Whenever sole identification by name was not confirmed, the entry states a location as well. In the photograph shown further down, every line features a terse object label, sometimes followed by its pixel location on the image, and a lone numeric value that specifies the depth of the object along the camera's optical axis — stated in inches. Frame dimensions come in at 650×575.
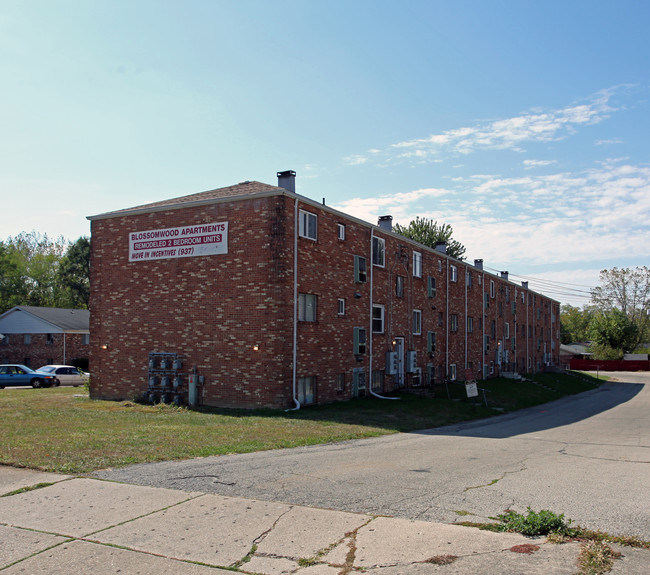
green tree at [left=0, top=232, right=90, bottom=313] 2576.3
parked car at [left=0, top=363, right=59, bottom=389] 1341.0
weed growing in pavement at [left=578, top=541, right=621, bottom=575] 205.9
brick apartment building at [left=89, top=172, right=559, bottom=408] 813.9
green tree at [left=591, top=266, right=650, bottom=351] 3612.2
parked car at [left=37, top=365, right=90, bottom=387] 1393.6
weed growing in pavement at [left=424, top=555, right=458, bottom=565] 215.5
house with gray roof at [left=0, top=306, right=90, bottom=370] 1862.7
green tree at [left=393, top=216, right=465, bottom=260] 2470.5
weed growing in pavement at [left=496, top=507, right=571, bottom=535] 247.4
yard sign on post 945.5
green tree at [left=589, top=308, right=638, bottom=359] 3161.9
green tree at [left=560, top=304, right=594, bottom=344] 4557.1
